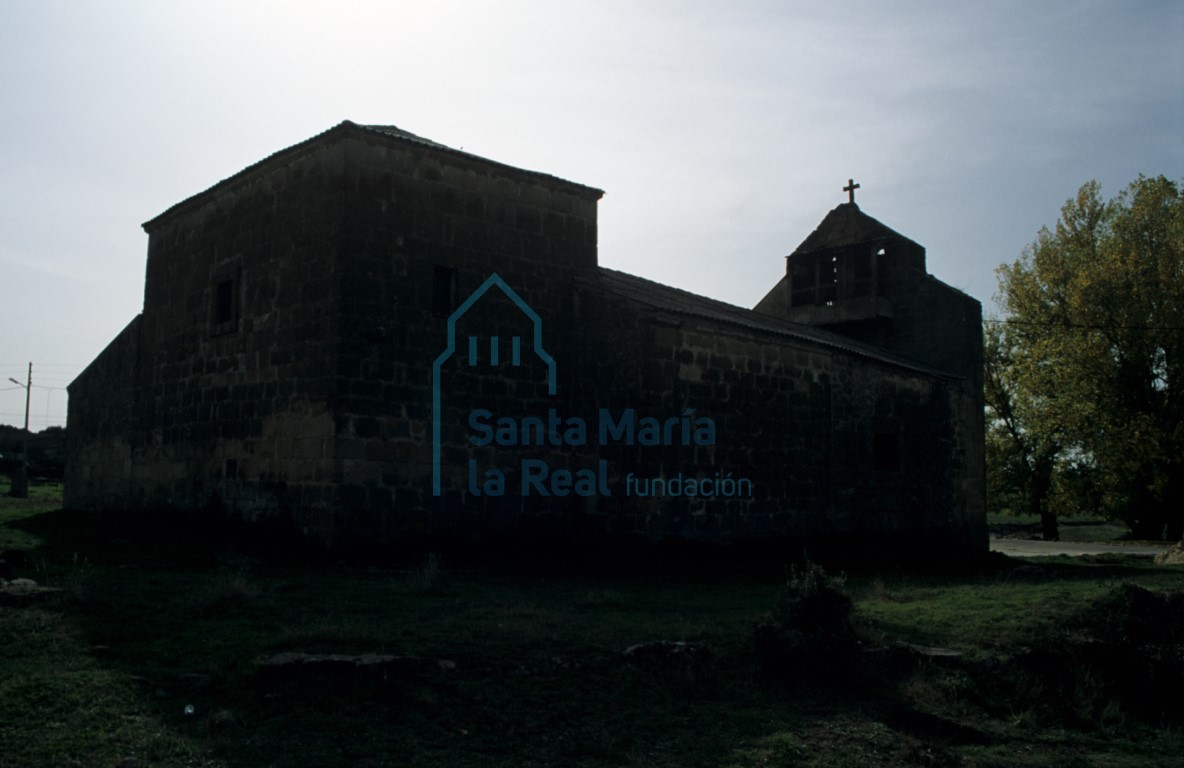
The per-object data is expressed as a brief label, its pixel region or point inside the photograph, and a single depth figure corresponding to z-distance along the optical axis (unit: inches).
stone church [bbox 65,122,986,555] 531.8
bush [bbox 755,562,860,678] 313.7
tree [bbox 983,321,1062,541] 1163.3
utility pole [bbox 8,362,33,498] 1212.4
